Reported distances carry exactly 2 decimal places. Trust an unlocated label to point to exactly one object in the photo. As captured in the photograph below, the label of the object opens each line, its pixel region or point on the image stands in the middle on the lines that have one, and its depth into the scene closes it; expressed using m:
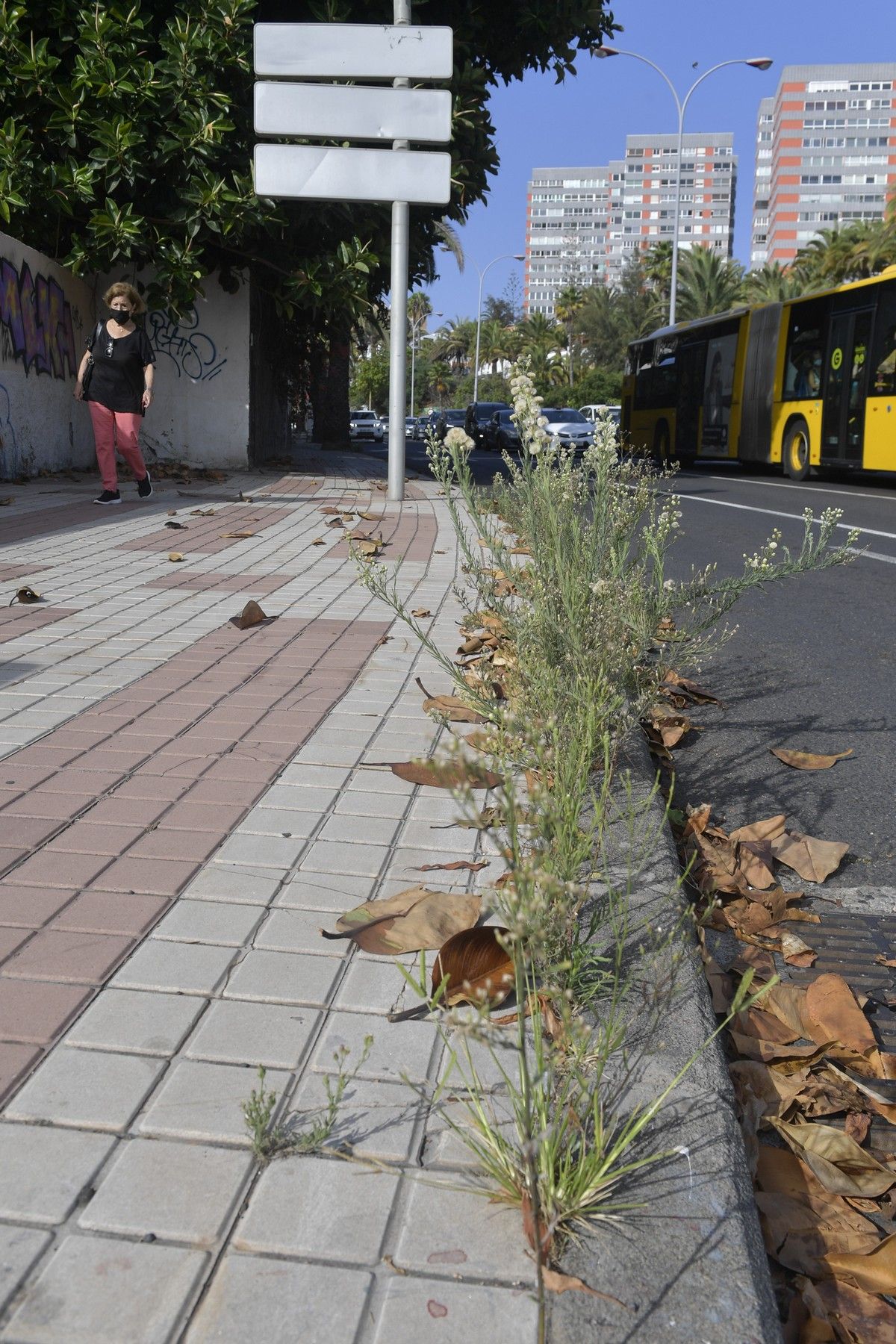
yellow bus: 19.58
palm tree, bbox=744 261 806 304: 68.56
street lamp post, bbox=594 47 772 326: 39.16
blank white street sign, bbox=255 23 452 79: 12.52
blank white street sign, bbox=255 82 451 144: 12.66
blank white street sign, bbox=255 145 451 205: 12.85
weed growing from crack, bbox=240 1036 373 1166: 1.86
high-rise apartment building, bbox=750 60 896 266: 177.50
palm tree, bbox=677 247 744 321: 73.75
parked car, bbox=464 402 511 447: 41.22
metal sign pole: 13.20
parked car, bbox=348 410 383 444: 57.53
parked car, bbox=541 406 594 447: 31.12
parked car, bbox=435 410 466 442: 46.14
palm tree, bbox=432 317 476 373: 130.88
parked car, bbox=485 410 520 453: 36.16
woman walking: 11.45
